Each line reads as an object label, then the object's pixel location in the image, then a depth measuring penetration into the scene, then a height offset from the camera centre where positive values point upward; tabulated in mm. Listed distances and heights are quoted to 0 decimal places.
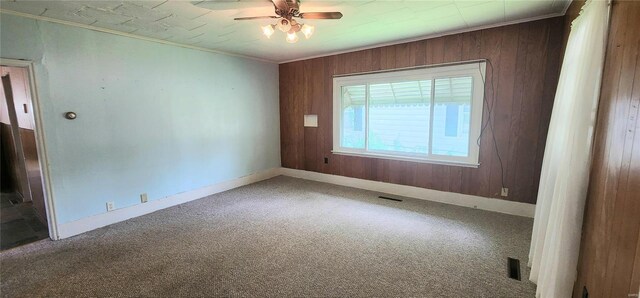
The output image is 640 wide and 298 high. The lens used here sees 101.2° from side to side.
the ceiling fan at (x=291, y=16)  2295 +930
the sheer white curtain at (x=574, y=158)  1571 -260
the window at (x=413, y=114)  3719 +66
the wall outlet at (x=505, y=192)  3539 -1009
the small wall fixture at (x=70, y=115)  3016 +68
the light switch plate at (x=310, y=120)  5300 -36
